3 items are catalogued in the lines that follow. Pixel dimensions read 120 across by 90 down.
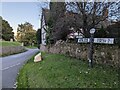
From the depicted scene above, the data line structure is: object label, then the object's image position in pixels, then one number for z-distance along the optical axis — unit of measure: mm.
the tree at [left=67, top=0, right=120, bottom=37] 6041
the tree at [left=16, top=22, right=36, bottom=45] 34476
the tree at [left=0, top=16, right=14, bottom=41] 29914
